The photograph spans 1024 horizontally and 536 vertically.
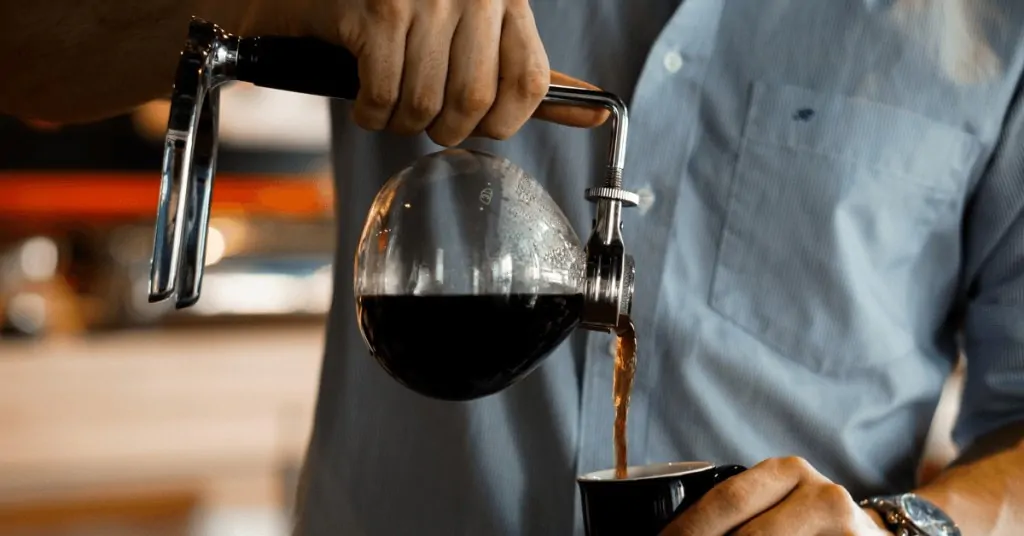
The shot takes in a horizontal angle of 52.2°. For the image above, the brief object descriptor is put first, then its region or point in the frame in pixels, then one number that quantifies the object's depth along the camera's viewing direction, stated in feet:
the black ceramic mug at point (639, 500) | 1.90
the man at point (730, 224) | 2.70
